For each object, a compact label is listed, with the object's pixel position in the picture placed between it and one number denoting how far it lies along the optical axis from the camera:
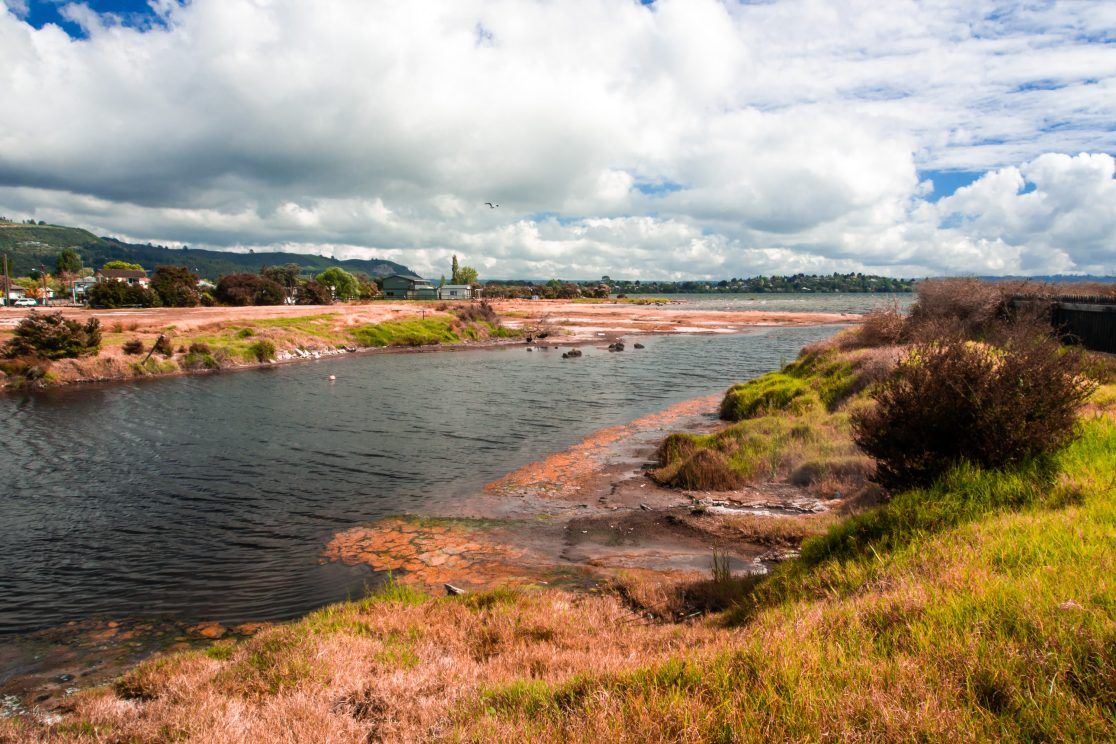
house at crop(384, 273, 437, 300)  143.50
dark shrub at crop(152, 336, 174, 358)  45.00
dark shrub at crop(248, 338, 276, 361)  50.38
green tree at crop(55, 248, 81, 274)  143.12
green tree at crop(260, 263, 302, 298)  128.12
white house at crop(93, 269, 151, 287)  144.64
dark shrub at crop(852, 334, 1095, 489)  8.62
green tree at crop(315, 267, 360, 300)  126.76
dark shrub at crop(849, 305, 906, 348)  28.08
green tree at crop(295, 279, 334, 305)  110.19
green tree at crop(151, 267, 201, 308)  85.75
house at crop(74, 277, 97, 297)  128.75
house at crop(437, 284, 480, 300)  147.38
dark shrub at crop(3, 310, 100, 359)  39.94
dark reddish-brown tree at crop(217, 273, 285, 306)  98.06
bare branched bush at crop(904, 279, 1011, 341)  27.28
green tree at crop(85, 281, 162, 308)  80.69
